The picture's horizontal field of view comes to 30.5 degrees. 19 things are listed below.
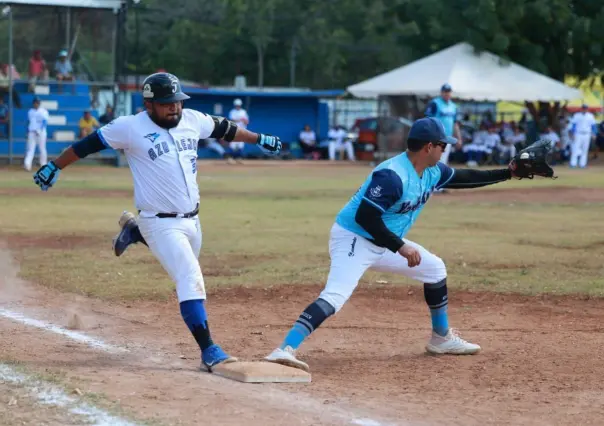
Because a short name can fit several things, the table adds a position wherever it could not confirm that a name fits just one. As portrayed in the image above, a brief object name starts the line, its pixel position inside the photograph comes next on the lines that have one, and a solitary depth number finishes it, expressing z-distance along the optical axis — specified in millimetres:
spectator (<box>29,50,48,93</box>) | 33375
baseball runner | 7285
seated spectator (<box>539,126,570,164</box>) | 37719
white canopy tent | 35531
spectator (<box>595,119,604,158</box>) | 46094
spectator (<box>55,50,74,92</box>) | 33750
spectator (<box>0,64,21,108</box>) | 33491
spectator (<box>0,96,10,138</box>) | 33844
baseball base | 6867
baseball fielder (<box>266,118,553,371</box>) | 7168
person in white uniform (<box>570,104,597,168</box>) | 35844
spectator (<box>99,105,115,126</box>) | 35906
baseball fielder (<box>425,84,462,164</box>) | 21219
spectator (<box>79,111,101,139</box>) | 34000
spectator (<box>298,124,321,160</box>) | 44375
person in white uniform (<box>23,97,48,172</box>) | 30933
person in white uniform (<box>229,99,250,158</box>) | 36188
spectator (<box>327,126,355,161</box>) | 42969
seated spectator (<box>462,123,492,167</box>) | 37844
